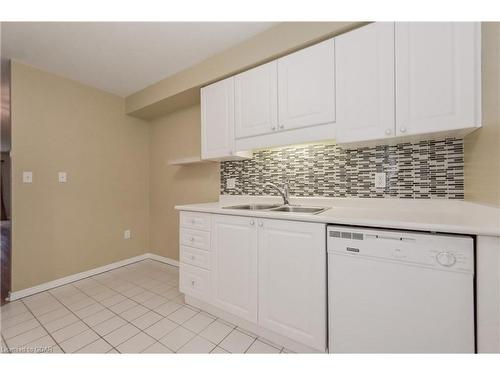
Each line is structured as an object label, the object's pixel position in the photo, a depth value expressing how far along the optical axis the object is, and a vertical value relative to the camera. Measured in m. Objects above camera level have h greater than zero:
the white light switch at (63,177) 2.30 +0.11
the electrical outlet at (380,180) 1.51 +0.05
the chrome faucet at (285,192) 1.82 -0.04
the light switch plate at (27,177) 2.04 +0.10
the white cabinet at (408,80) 1.07 +0.59
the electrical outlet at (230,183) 2.29 +0.04
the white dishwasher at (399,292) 0.91 -0.49
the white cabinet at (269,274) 1.21 -0.58
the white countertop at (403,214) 0.90 -0.16
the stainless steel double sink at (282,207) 1.63 -0.17
